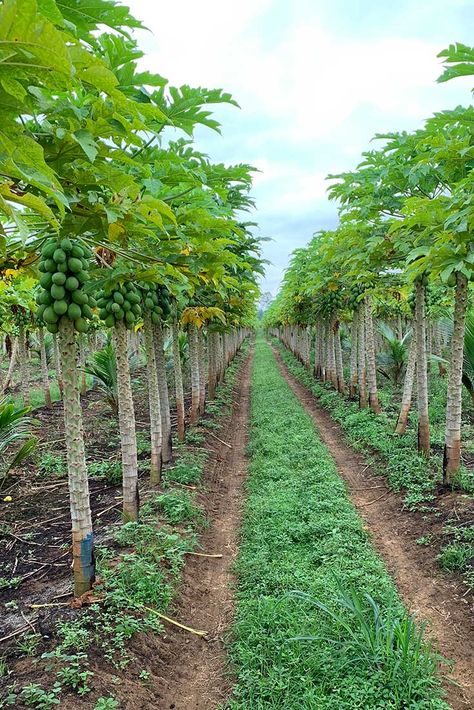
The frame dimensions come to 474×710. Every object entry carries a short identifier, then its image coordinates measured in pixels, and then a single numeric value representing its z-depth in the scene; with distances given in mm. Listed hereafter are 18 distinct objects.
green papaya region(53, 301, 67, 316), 3947
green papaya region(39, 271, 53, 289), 3961
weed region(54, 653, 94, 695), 3393
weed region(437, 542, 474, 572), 5301
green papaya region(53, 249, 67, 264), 3891
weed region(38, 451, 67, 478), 8242
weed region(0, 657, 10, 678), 3466
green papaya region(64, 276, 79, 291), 3945
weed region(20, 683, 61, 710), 3191
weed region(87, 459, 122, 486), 7898
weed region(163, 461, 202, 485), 7883
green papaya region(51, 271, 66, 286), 3904
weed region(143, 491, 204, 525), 6469
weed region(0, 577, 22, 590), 4852
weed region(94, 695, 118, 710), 3272
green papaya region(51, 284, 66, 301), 3934
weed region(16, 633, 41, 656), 3699
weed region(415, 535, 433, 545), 5961
